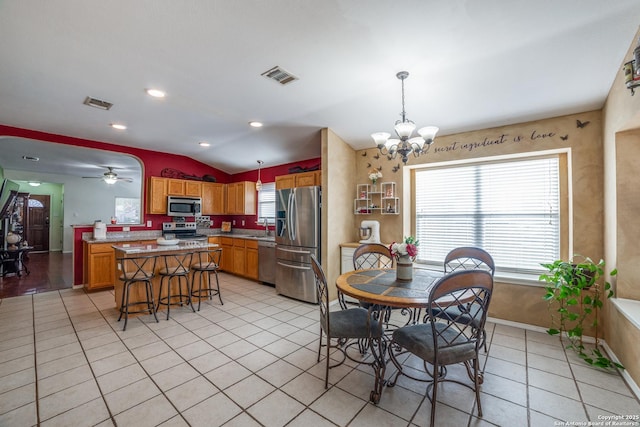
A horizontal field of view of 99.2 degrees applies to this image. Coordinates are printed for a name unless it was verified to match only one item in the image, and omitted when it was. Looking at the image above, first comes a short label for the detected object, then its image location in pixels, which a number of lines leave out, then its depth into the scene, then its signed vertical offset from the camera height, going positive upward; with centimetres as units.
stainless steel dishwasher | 515 -88
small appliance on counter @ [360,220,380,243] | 425 -24
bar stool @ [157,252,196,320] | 368 -76
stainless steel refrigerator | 425 -39
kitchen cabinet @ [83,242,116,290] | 462 -85
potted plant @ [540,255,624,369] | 257 -81
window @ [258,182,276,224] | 641 +33
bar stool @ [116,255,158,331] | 337 -76
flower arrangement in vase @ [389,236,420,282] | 249 -41
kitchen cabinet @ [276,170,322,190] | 469 +65
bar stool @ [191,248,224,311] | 400 -77
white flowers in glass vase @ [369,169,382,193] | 436 +64
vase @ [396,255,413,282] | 250 -49
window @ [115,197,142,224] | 1006 +28
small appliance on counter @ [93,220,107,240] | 486 -24
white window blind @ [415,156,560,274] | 337 +6
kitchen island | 355 -49
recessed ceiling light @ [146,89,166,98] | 314 +145
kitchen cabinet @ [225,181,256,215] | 640 +43
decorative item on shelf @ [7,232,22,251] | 583 -50
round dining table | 196 -60
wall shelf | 429 +26
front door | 934 -22
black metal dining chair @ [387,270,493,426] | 172 -87
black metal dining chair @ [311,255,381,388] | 212 -89
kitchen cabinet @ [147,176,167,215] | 559 +43
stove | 590 -32
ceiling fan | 758 +113
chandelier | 235 +73
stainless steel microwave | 581 +23
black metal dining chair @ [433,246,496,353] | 253 -52
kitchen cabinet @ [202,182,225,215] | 651 +44
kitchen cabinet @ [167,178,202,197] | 586 +64
